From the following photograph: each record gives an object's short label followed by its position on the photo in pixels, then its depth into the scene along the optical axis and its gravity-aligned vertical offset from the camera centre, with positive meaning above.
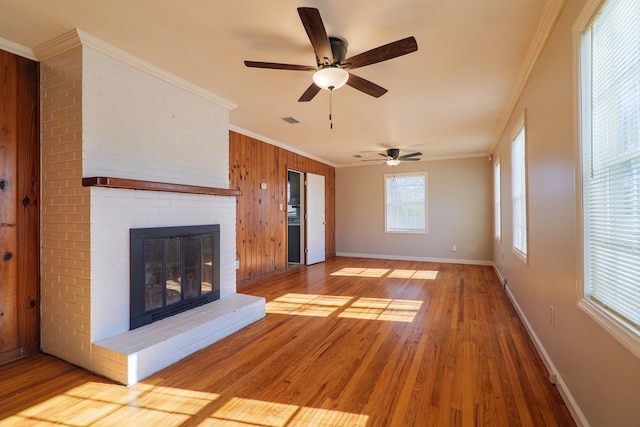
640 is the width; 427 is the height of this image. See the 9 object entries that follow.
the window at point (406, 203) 7.27 +0.24
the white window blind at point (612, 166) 1.21 +0.20
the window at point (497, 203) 5.40 +0.17
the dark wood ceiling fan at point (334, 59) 1.82 +1.07
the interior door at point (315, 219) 6.72 -0.13
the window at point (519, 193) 3.27 +0.22
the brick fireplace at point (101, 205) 2.30 +0.07
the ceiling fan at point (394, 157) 5.87 +1.08
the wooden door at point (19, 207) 2.35 +0.06
